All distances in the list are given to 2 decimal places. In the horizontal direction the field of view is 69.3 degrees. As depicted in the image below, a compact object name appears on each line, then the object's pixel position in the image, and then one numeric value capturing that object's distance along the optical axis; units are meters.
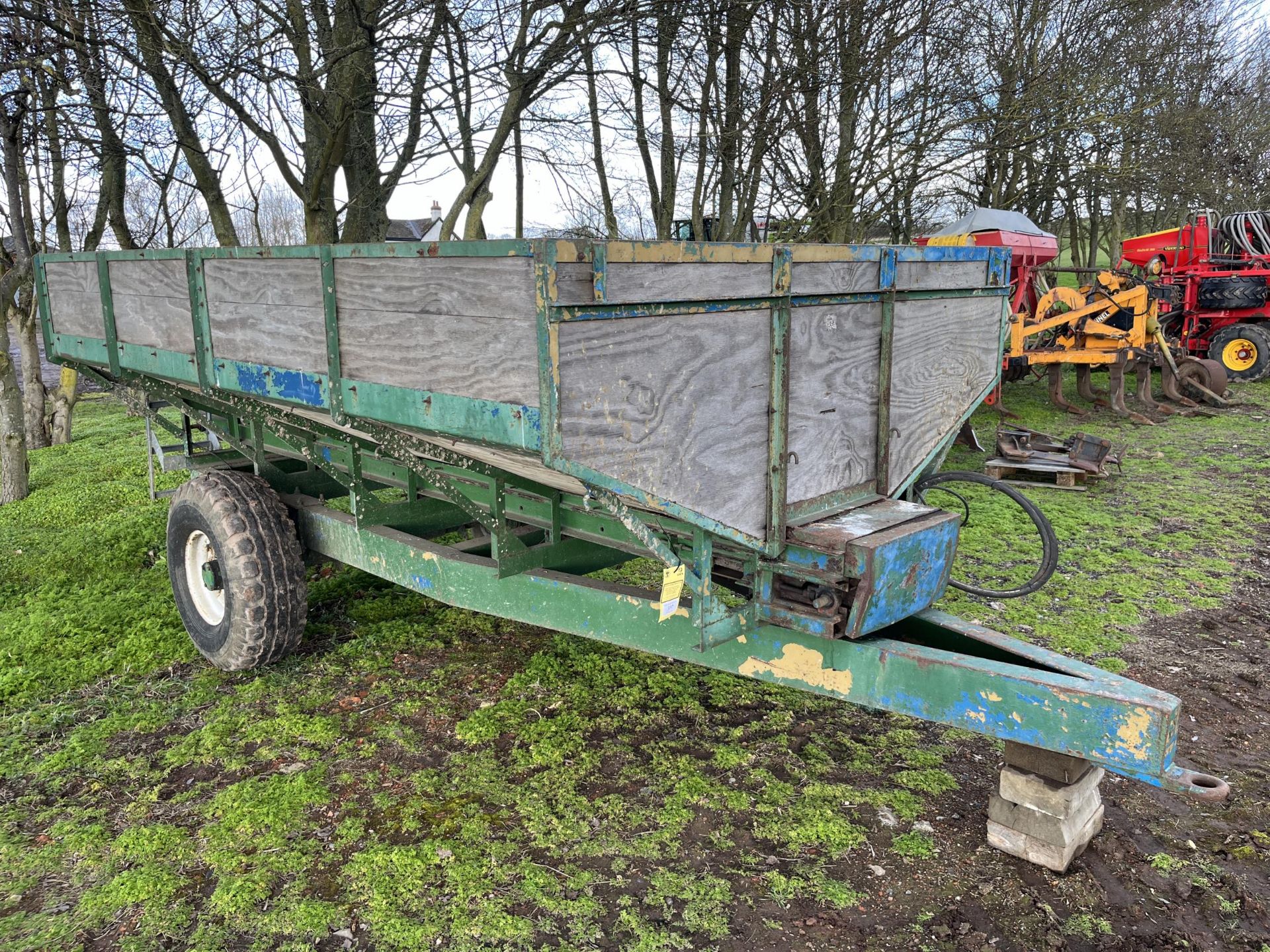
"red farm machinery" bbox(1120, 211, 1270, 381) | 13.35
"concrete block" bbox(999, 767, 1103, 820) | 2.71
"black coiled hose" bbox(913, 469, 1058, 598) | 3.07
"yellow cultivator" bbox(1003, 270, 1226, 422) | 10.67
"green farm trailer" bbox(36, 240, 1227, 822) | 2.28
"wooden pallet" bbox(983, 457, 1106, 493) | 7.59
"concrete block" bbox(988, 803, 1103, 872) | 2.73
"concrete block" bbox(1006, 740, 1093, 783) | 2.68
